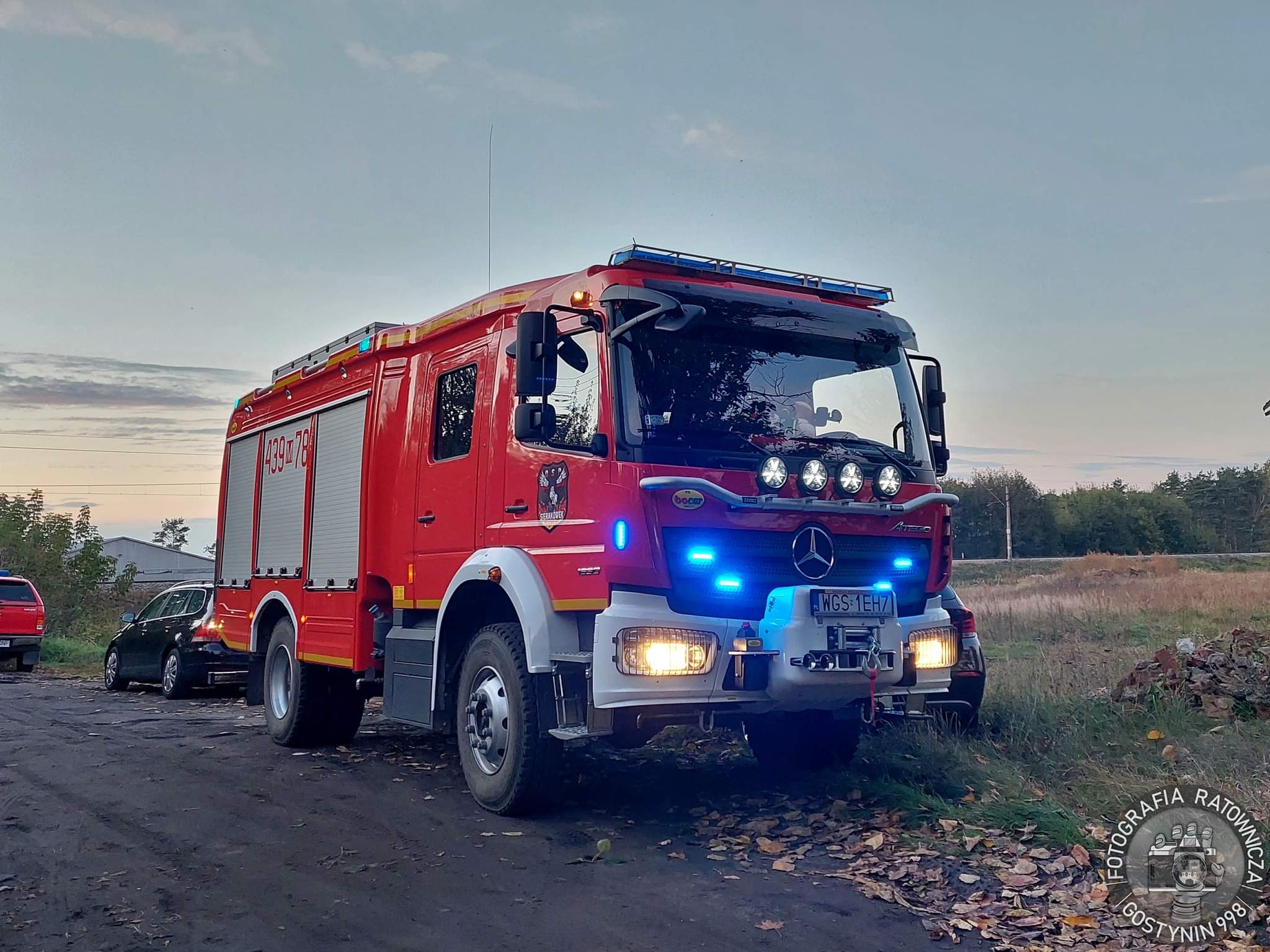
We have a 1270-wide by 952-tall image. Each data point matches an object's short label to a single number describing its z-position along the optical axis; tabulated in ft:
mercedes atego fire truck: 18.98
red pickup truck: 69.77
